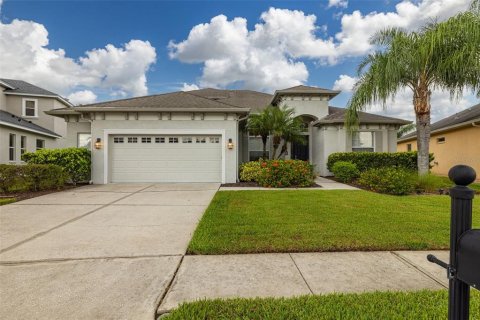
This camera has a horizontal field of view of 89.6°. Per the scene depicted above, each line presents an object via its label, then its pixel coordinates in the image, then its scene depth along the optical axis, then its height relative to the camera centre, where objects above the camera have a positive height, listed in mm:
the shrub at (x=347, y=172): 10734 -563
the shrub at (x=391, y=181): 7797 -734
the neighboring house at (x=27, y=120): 13836 +2772
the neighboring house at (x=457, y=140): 12445 +1097
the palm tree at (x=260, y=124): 11664 +1751
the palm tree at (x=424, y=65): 8023 +3331
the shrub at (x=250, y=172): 10636 -557
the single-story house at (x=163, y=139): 10625 +915
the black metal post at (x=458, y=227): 1042 -294
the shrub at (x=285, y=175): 9602 -629
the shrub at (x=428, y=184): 8281 -850
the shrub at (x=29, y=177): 7863 -600
